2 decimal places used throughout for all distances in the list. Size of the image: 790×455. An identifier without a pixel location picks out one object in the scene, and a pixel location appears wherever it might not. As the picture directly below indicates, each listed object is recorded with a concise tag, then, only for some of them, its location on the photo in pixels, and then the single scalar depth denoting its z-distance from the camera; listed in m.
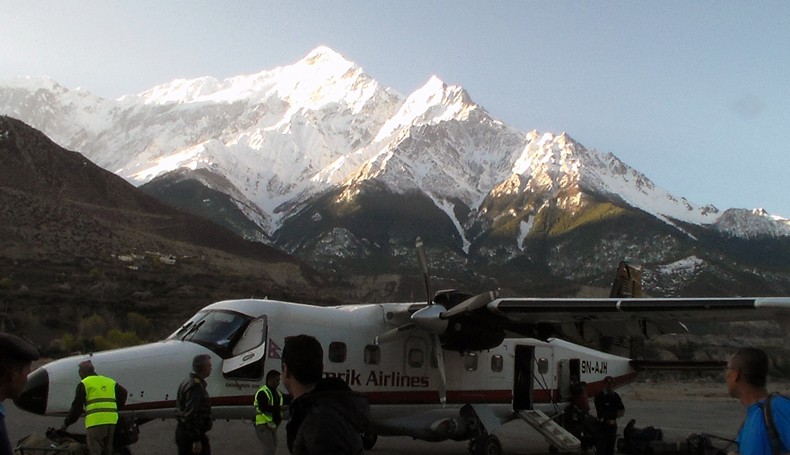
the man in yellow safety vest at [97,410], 8.84
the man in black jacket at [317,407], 3.86
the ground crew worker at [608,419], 13.91
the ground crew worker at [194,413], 8.88
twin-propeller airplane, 11.53
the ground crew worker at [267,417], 10.24
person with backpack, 4.28
